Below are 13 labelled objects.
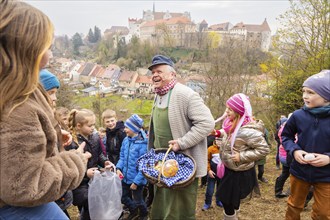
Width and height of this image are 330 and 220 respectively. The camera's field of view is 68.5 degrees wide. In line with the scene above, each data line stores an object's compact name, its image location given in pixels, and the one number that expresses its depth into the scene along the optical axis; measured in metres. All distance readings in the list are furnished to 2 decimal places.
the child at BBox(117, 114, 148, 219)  3.37
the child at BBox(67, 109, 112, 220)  2.86
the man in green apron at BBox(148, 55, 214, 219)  2.66
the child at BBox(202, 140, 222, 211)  3.64
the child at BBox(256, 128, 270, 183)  4.98
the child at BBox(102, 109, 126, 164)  3.95
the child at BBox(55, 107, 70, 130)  3.20
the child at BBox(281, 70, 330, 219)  2.38
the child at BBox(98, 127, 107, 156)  4.83
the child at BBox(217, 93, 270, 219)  2.69
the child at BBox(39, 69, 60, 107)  2.35
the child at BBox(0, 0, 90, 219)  1.07
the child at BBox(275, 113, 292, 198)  4.10
